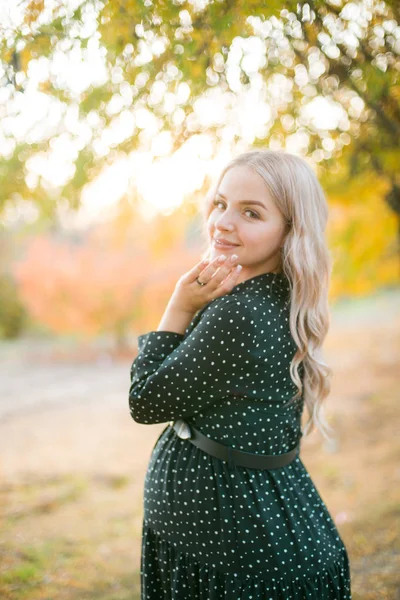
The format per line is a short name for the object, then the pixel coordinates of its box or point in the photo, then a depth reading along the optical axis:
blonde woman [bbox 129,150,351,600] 1.90
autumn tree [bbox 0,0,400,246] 2.42
